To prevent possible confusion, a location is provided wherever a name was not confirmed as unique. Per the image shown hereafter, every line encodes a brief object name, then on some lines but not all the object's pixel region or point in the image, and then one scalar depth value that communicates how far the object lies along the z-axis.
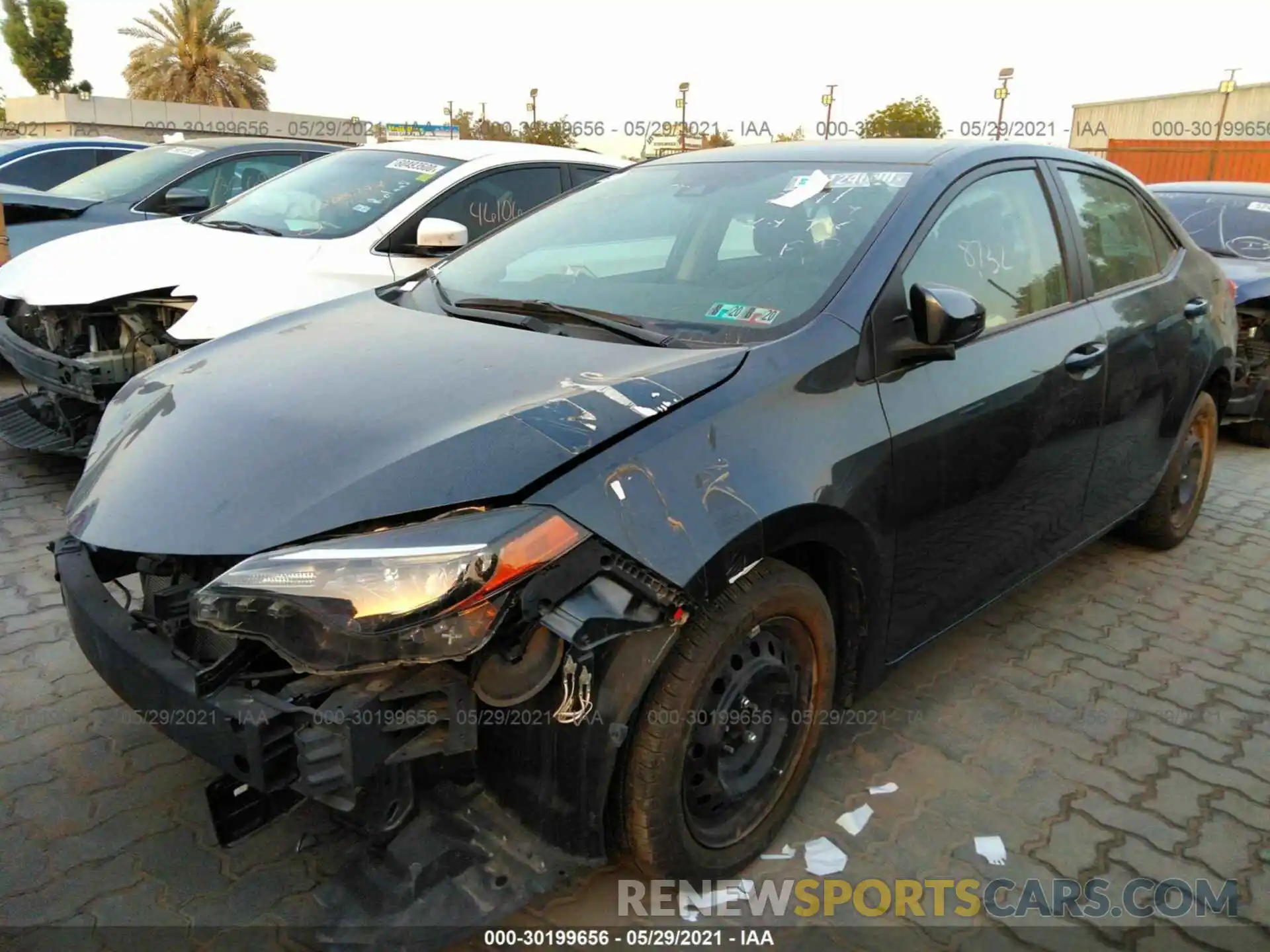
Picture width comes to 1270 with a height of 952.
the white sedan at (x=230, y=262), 4.24
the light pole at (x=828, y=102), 31.74
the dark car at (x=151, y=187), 6.42
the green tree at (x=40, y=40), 40.16
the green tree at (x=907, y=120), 33.25
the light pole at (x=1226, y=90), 29.72
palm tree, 32.59
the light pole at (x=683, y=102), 29.64
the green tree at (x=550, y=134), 35.97
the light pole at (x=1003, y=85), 27.03
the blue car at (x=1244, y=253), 5.96
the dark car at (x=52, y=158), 9.13
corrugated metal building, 25.56
